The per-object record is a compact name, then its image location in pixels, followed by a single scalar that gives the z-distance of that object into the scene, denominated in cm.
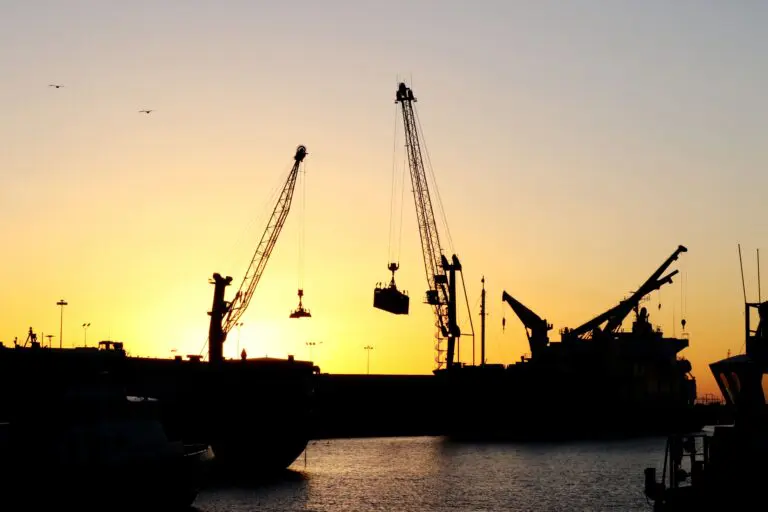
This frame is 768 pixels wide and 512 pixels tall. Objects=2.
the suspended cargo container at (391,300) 16212
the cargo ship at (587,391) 19382
